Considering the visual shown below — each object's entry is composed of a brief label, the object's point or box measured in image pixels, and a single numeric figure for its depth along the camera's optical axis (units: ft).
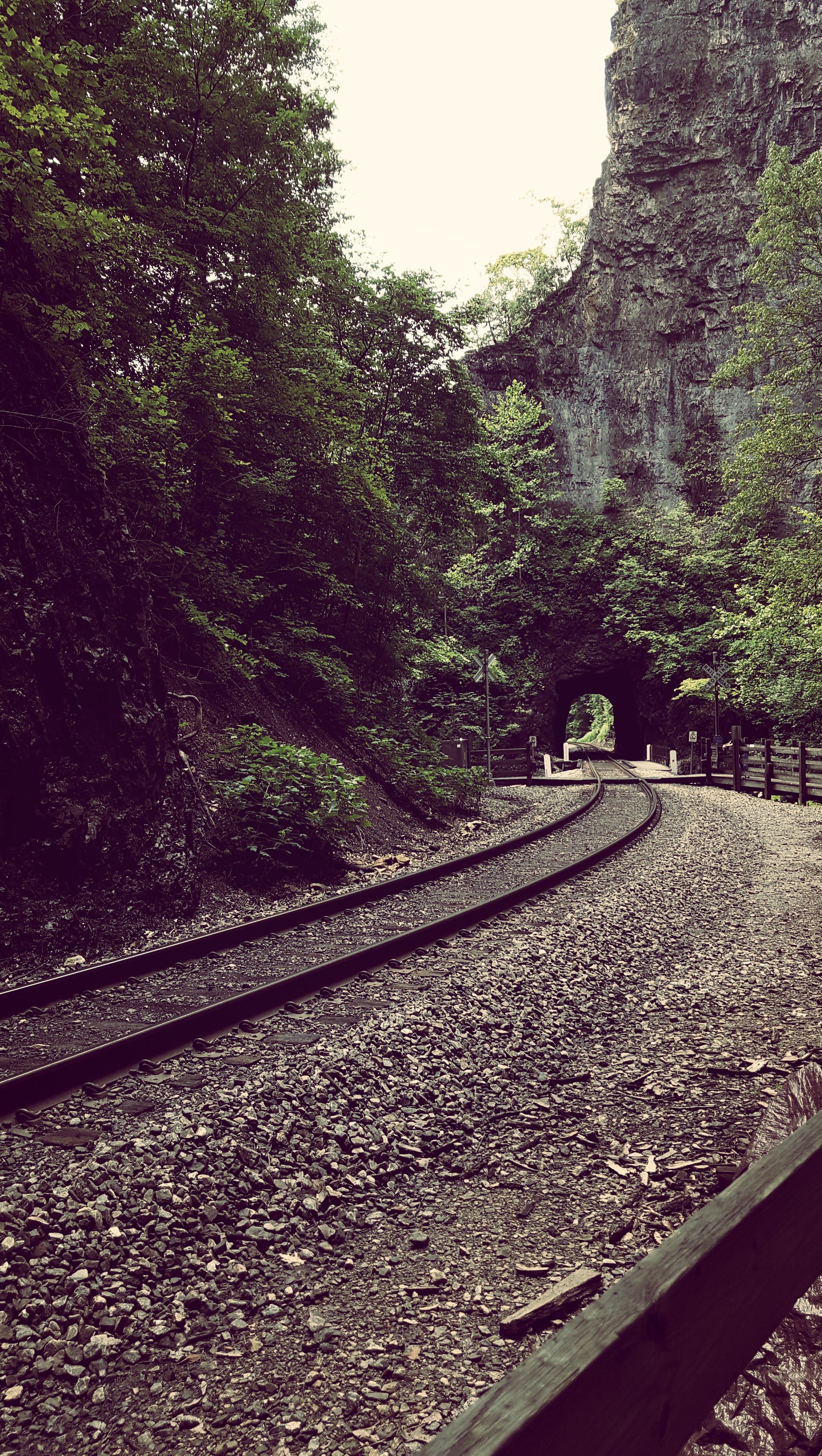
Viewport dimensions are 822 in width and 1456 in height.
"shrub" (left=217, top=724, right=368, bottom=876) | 29.01
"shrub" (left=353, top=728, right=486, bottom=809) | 46.75
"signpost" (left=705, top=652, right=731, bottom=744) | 89.81
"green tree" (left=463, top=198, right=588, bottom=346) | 138.72
